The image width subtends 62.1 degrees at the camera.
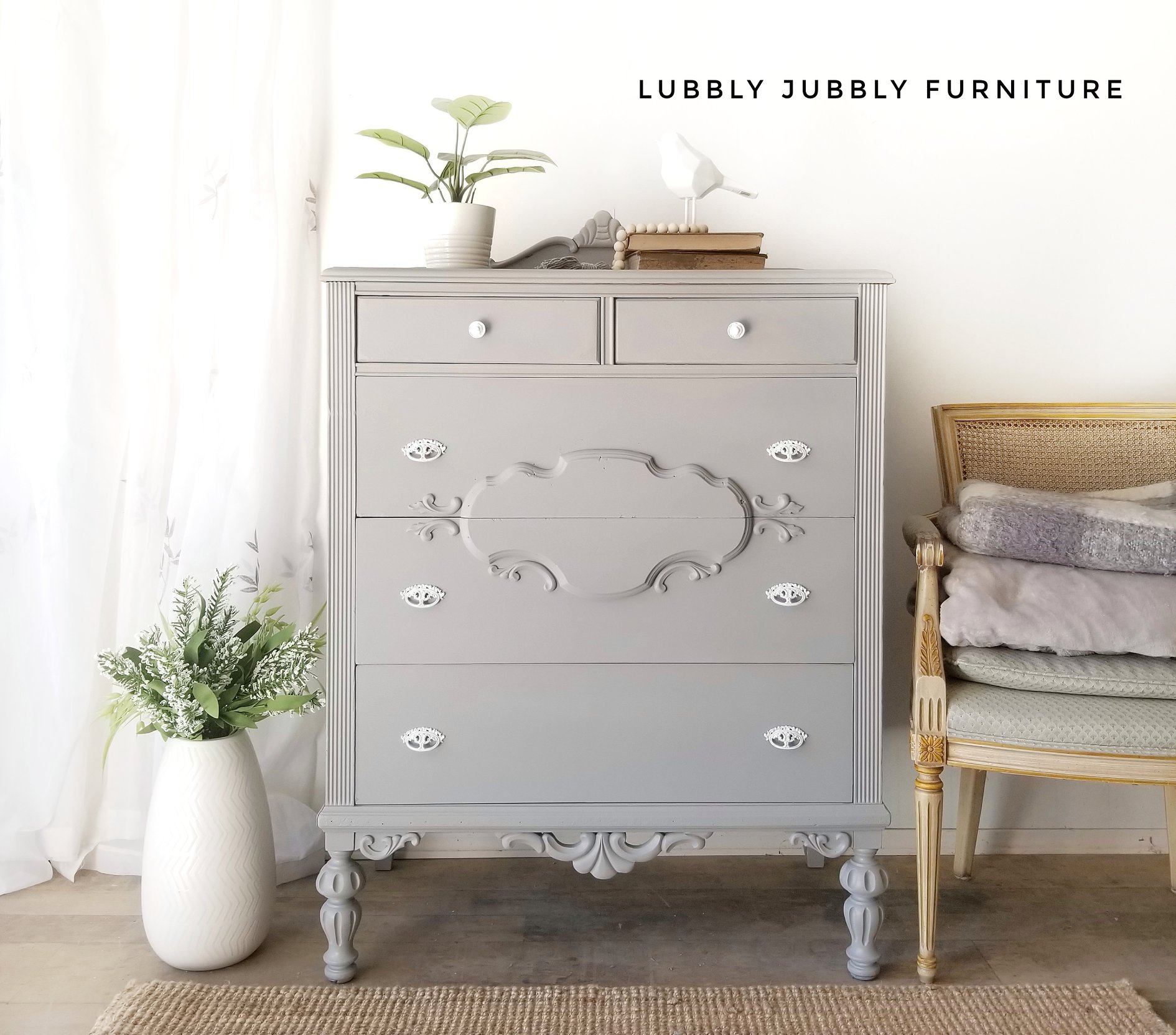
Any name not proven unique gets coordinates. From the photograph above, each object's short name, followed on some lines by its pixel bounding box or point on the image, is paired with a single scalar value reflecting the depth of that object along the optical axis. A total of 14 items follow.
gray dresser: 1.77
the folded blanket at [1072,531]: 1.80
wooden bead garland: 1.89
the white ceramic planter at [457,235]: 1.97
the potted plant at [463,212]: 1.96
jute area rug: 1.66
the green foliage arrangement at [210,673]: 1.84
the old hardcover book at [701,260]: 1.86
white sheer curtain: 2.01
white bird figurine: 1.97
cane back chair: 2.15
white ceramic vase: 1.81
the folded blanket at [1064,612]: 1.74
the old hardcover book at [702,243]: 1.85
